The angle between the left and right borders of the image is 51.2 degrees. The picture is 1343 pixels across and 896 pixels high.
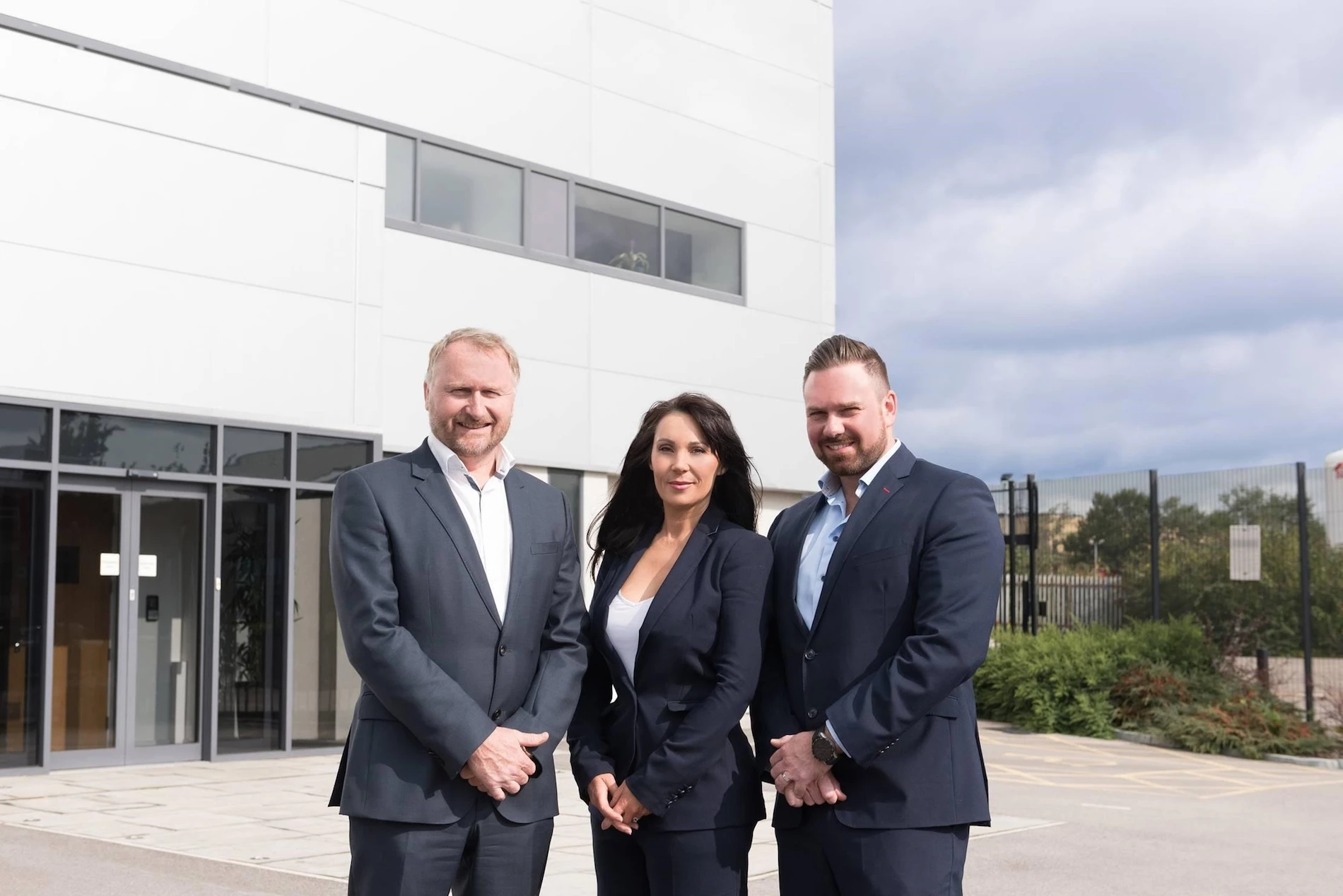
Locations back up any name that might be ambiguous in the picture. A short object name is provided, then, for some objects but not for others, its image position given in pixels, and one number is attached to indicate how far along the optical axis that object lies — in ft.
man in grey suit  11.56
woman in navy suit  12.10
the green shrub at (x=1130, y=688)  49.14
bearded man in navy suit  11.46
